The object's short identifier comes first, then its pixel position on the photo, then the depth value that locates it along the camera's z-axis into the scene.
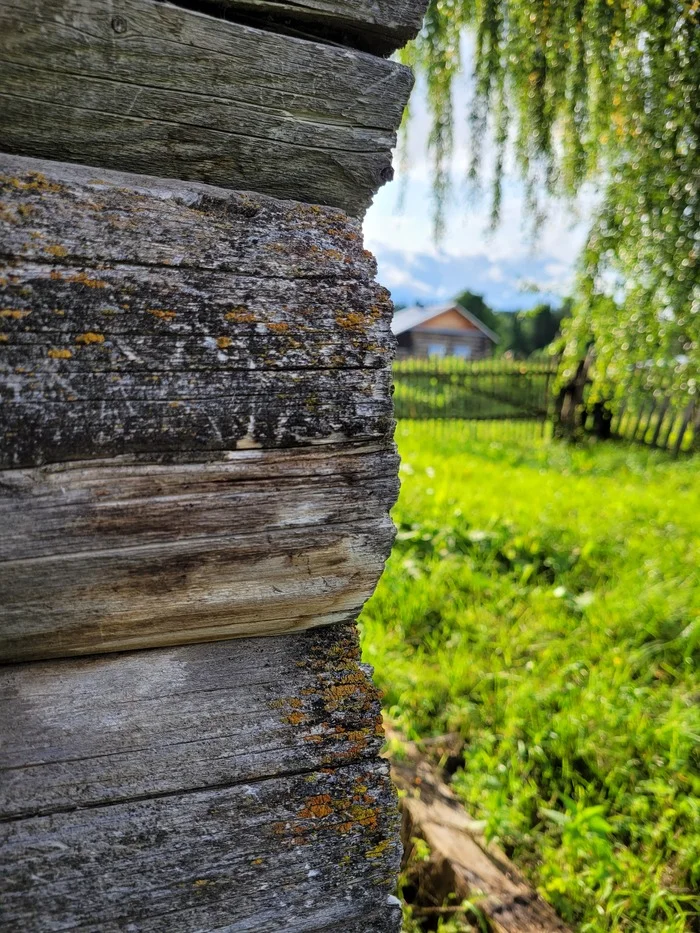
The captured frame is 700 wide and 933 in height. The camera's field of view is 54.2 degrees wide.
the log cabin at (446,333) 43.69
